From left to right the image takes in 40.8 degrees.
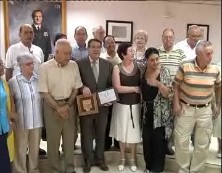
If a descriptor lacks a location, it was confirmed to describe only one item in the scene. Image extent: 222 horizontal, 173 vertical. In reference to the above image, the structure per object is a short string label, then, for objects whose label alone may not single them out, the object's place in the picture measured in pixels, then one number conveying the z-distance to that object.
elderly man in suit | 2.36
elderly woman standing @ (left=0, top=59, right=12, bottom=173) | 1.98
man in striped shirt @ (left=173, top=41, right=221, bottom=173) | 2.12
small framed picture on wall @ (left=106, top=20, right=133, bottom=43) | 3.76
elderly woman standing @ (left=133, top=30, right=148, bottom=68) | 2.57
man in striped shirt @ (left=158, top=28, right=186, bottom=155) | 2.43
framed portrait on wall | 3.84
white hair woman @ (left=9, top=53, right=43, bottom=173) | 2.16
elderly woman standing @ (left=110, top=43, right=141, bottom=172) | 2.37
